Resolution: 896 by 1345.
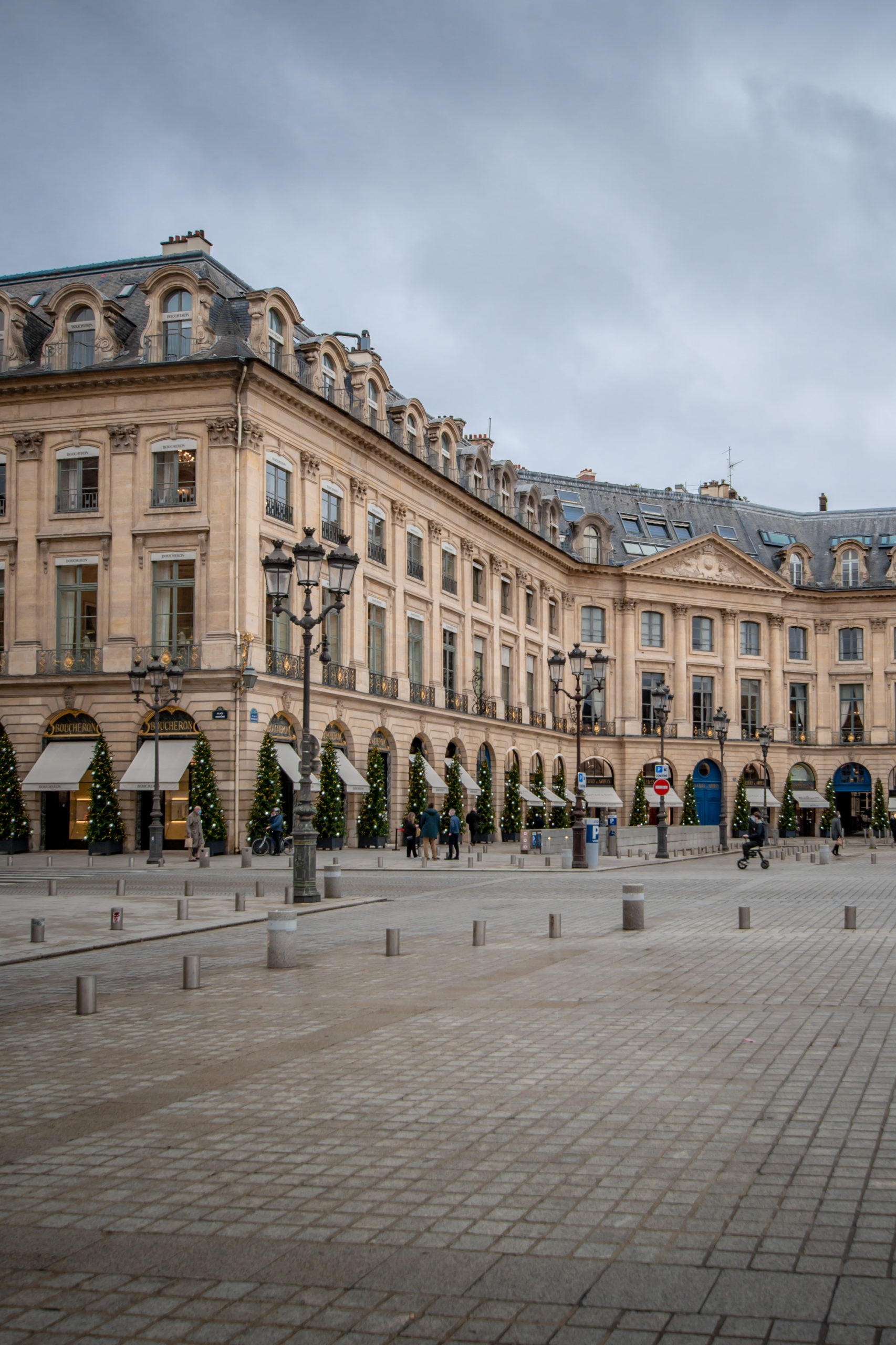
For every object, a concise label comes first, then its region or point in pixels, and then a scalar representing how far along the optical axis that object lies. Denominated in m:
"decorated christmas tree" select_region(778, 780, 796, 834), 80.31
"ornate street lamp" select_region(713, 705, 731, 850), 55.69
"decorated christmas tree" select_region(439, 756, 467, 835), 54.59
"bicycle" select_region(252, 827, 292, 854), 41.16
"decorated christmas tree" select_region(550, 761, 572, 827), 69.19
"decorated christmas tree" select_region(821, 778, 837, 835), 81.44
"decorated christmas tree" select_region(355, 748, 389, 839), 47.91
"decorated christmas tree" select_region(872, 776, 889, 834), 76.81
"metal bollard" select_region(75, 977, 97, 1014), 12.02
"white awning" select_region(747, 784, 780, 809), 80.31
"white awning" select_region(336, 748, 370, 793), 47.19
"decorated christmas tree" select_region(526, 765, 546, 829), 65.75
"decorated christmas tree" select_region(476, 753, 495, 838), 58.47
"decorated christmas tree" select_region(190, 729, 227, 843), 40.88
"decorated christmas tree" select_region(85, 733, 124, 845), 41.72
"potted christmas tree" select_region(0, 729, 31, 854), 43.28
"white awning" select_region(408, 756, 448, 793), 53.75
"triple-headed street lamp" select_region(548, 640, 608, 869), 36.00
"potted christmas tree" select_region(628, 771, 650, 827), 77.44
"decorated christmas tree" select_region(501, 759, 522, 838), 62.56
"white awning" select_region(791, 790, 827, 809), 83.12
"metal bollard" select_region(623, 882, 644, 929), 18.66
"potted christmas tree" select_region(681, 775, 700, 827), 77.06
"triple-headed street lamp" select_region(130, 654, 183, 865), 36.75
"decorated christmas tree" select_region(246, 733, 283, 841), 41.34
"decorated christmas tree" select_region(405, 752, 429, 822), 51.78
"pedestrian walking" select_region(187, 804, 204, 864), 38.62
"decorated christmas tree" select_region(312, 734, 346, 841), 44.78
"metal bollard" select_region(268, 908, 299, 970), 15.09
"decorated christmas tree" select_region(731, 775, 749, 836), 76.44
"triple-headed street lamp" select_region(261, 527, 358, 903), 21.86
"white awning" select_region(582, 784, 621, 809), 76.12
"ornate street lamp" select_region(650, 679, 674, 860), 44.00
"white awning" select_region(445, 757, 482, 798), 57.62
